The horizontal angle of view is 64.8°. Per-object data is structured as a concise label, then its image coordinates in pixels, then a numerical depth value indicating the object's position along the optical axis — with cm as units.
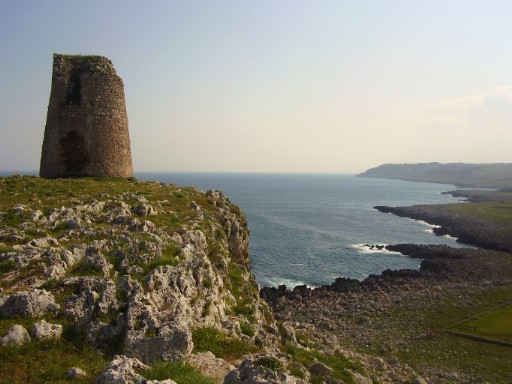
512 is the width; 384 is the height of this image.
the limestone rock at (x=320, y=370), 1808
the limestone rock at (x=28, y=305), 1221
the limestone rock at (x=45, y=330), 1160
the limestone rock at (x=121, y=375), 813
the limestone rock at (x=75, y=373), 1030
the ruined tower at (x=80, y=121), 2900
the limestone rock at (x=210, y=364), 1213
